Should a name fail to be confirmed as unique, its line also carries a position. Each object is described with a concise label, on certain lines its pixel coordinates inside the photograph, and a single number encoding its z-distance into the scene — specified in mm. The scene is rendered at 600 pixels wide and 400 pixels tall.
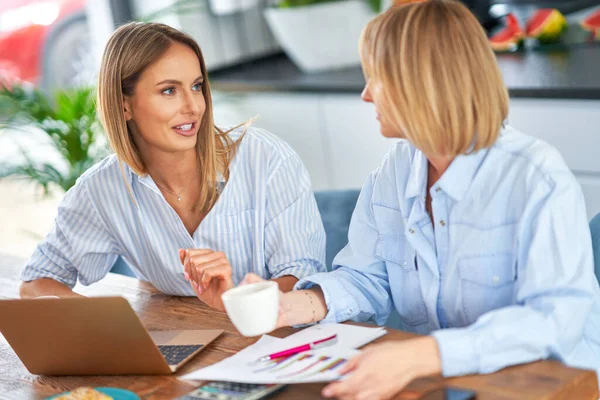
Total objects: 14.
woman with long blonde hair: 3014
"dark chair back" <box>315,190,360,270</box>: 3285
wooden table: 2270
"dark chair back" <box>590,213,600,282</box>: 2663
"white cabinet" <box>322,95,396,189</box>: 4459
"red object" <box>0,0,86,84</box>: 7802
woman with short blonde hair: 2316
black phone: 2231
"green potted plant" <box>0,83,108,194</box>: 4257
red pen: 2428
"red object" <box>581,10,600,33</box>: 4607
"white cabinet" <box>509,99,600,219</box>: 3699
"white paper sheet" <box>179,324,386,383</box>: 2335
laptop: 2466
